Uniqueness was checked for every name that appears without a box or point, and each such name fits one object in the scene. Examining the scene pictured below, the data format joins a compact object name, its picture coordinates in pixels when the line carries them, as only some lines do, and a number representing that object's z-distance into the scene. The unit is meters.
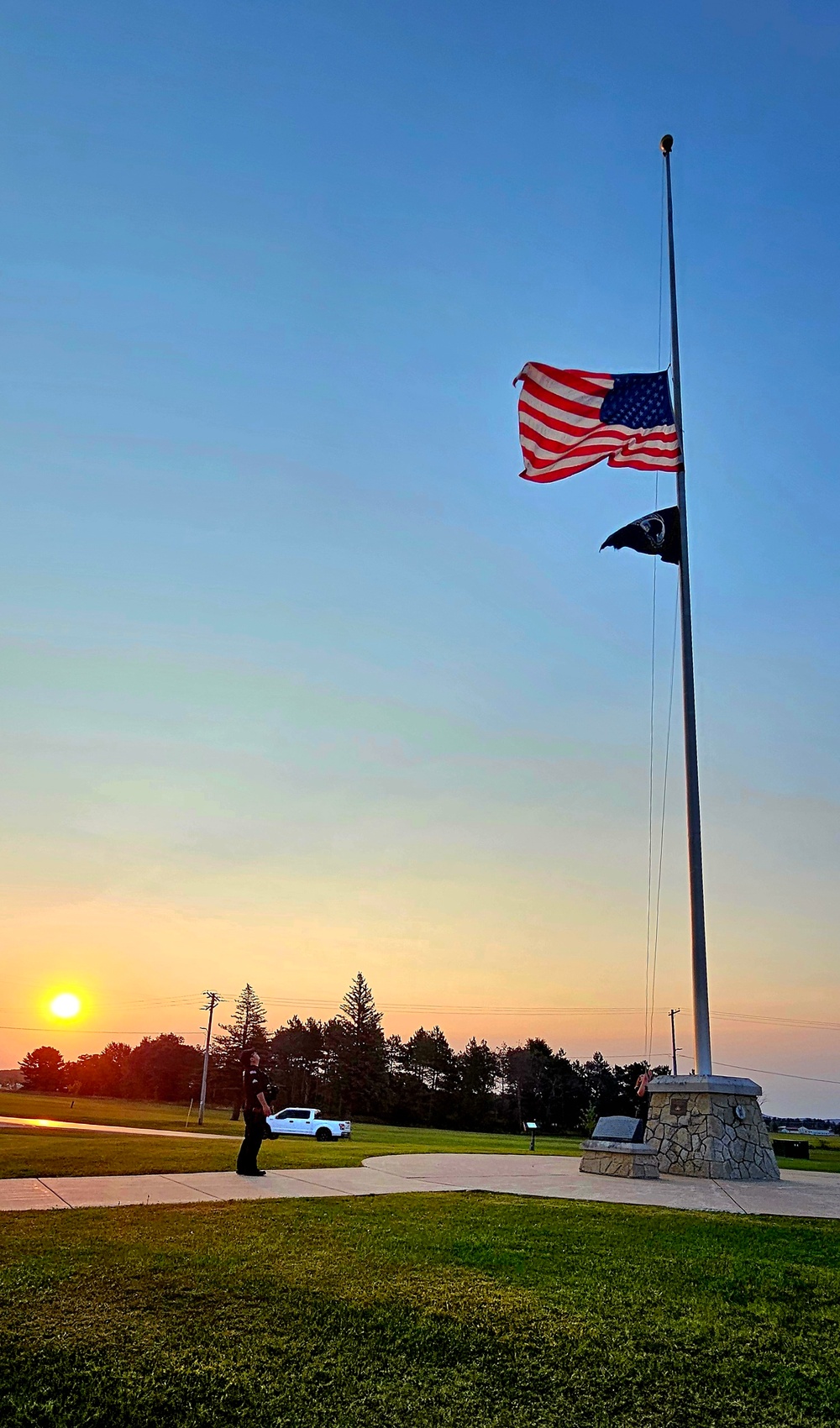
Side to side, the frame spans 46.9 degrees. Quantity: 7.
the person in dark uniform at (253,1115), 11.09
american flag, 17.12
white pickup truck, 37.62
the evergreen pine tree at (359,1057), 90.81
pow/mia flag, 17.56
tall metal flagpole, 15.44
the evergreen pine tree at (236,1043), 99.21
